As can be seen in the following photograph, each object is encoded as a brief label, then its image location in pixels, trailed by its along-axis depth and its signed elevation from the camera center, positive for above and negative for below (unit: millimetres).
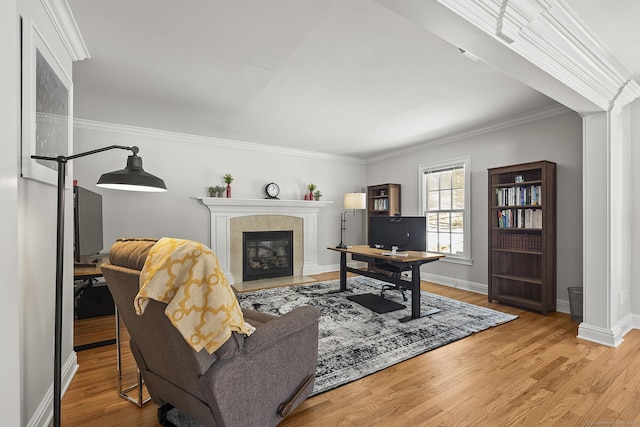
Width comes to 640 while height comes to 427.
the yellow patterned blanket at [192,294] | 1185 -317
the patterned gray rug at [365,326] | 2441 -1195
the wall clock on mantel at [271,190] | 5770 +458
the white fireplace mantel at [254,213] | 5223 +3
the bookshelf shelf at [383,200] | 5957 +297
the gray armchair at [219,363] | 1355 -740
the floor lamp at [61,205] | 1411 +44
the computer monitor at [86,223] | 2750 -87
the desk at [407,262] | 3490 -572
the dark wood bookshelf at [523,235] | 3668 -275
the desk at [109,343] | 1979 -1084
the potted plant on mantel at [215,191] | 5155 +392
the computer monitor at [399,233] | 4094 -266
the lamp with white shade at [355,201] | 5523 +240
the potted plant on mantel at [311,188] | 6148 +528
